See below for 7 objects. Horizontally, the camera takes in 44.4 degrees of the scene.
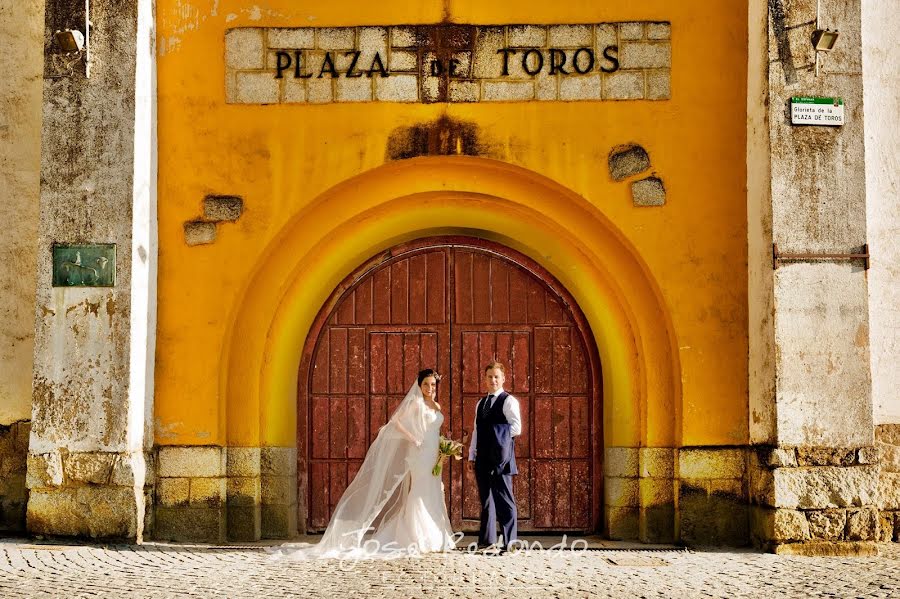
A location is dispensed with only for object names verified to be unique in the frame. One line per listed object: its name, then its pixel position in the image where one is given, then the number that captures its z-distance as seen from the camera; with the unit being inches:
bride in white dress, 316.5
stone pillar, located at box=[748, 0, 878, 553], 310.2
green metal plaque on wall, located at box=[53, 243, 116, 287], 323.6
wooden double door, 356.2
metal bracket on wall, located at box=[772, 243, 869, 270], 315.6
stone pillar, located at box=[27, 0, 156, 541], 318.7
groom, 315.3
